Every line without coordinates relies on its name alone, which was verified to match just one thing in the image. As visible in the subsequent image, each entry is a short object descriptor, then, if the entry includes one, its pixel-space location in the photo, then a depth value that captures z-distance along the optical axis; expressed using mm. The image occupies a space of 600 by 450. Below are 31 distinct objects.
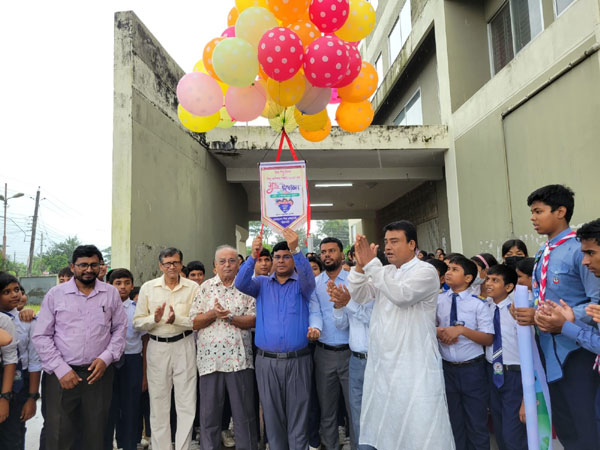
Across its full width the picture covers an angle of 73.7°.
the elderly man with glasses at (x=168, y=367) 3305
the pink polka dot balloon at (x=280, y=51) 3111
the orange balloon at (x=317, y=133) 4417
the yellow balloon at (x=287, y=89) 3564
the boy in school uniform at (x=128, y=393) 3393
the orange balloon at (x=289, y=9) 3371
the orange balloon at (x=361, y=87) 4000
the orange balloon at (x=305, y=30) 3521
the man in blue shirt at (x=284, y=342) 3041
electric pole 23500
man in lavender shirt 2799
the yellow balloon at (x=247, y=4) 3568
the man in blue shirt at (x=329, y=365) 3229
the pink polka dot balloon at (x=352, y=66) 3454
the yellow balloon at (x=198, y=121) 4090
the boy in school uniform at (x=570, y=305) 2123
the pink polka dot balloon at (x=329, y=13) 3328
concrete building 4867
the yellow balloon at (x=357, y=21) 3729
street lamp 17953
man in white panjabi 2326
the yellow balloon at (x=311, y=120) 4090
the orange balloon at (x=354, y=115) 4148
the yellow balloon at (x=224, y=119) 4207
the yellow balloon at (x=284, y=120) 4082
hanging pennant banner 3357
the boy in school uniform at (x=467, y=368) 2885
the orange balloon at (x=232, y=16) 3977
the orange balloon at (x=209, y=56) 3830
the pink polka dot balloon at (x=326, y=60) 3207
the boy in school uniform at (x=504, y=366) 2740
